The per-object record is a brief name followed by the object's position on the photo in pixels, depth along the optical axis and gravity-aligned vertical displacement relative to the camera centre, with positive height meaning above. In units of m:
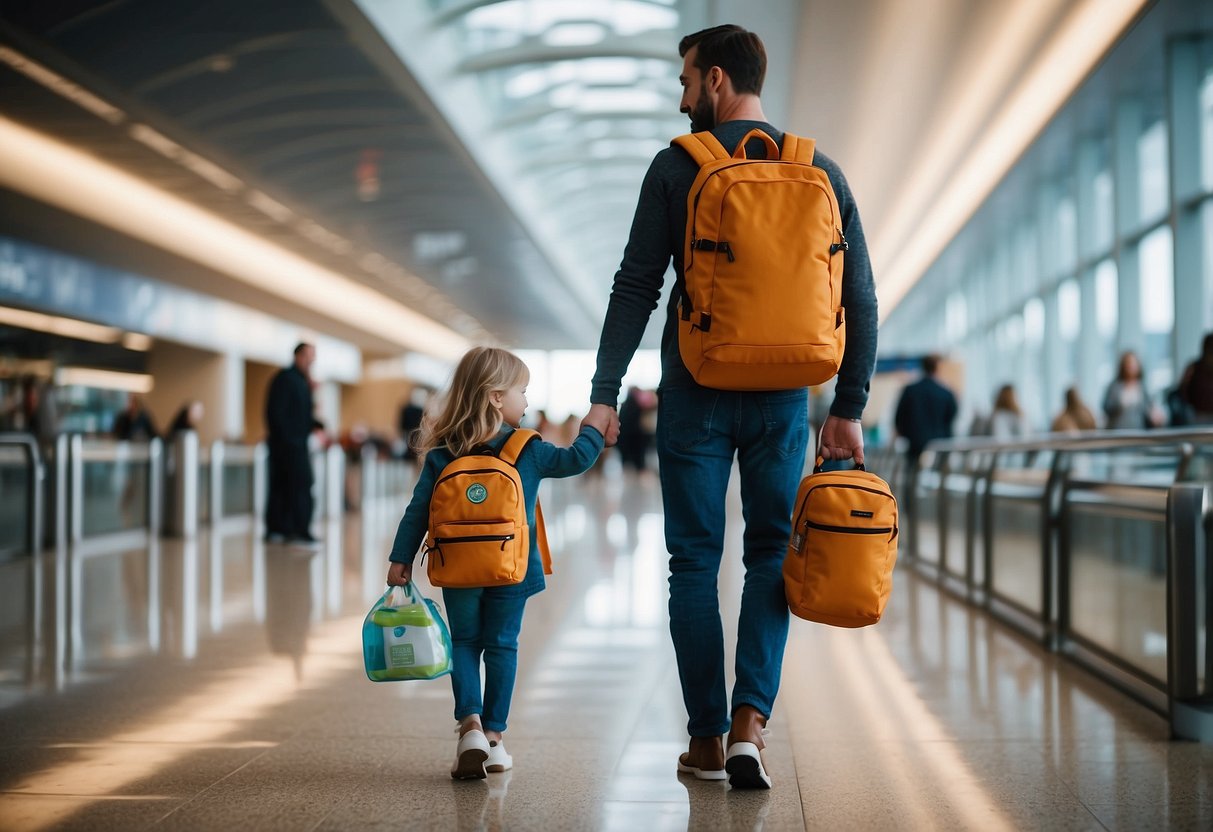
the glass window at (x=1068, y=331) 18.67 +1.93
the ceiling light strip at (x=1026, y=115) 11.71 +4.35
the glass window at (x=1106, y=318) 16.78 +1.93
